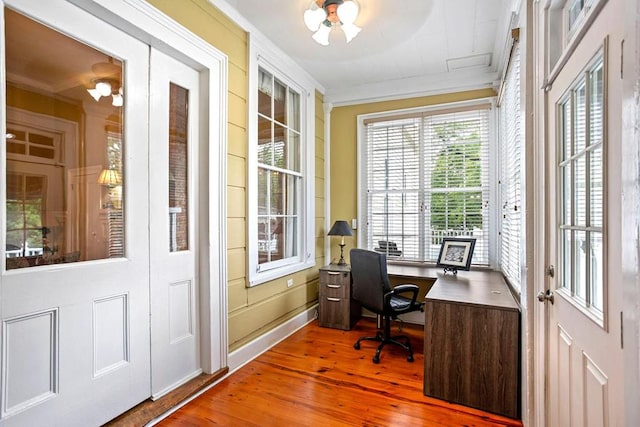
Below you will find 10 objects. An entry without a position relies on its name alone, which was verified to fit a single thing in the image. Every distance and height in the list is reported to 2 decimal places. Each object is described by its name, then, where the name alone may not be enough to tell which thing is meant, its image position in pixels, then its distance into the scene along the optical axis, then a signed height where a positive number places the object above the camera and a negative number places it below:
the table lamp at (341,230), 3.77 -0.20
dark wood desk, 2.07 -0.90
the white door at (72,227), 1.47 -0.07
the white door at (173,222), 2.08 -0.06
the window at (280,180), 2.93 +0.34
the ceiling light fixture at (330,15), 2.16 +1.35
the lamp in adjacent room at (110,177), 1.83 +0.20
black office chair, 2.80 -0.70
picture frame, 3.17 -0.41
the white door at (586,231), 0.96 -0.07
